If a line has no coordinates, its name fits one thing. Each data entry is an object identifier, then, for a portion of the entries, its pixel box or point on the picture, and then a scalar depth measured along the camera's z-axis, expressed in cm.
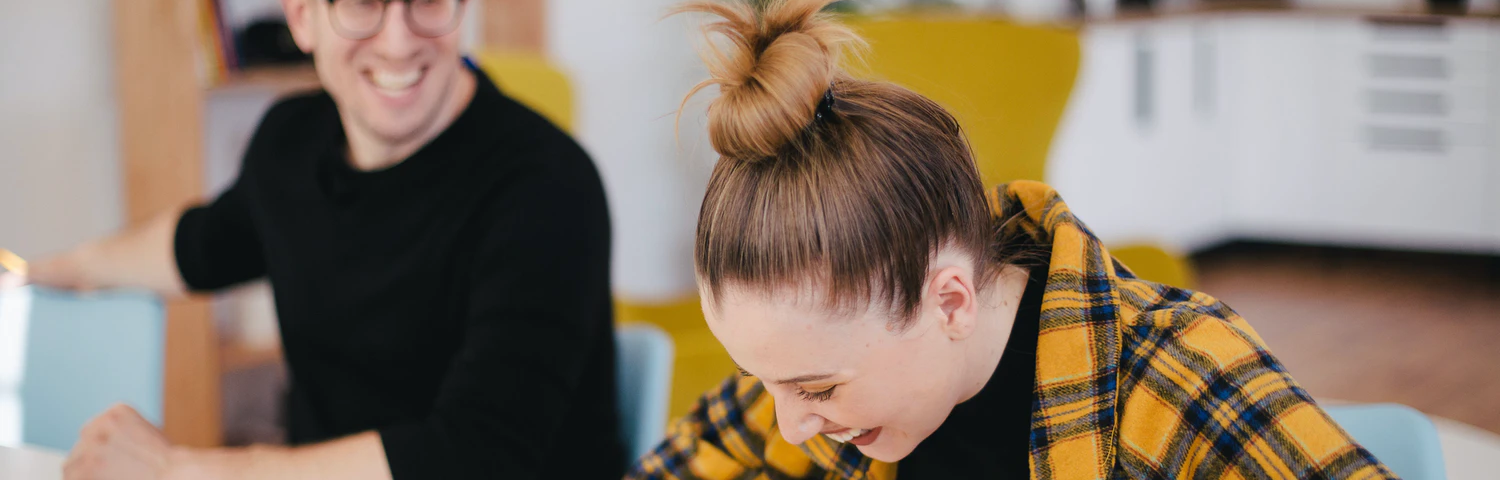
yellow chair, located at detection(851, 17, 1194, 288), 238
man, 99
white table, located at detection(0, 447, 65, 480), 100
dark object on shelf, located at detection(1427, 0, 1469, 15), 398
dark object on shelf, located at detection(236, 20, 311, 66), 236
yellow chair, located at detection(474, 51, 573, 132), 242
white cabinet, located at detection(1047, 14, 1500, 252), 400
